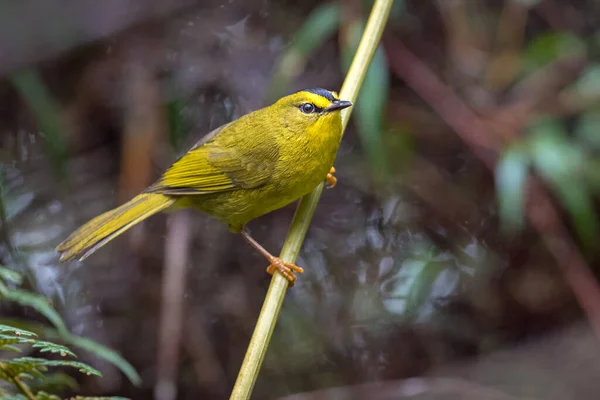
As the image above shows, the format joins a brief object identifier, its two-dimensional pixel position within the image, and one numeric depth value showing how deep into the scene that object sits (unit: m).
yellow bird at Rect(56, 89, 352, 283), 4.96
